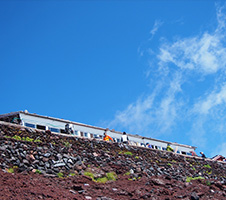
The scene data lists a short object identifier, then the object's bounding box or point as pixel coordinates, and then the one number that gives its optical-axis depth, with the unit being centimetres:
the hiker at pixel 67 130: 3252
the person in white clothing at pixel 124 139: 3517
